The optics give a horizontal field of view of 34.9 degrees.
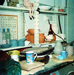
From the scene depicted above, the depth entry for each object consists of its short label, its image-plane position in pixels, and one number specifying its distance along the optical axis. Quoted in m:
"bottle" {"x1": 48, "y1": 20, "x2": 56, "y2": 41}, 2.04
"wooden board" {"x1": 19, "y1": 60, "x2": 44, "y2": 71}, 1.15
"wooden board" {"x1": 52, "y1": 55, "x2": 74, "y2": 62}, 1.51
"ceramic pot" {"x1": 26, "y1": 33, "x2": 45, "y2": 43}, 1.85
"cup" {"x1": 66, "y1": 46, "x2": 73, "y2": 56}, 1.79
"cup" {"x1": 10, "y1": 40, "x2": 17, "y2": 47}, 1.55
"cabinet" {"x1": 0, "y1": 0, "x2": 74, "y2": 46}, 2.23
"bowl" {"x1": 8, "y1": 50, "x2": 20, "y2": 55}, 1.42
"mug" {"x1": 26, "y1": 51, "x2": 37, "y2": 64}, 1.30
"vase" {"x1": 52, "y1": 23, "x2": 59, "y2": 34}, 2.20
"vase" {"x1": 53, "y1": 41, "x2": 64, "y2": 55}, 1.75
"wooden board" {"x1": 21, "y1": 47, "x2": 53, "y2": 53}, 1.50
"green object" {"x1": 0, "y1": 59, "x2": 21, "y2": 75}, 0.97
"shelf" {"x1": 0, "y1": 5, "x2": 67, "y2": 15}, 1.45
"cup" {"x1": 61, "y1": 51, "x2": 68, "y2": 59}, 1.61
